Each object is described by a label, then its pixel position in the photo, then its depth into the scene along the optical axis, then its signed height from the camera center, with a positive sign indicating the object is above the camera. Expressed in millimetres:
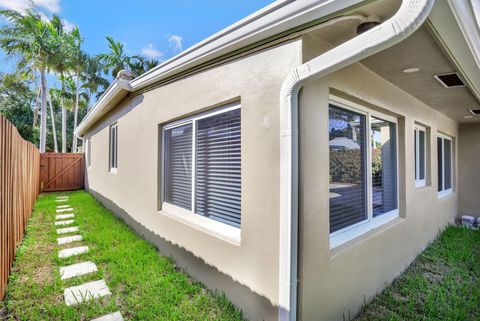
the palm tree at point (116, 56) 17859 +7952
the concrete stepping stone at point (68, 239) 4946 -1477
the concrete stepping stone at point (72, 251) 4264 -1509
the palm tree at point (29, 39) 14039 +7338
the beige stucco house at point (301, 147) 2236 +241
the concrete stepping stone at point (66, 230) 5501 -1438
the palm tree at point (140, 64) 17281 +7080
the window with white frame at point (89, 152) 11719 +700
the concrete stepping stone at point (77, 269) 3598 -1556
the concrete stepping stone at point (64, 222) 6164 -1400
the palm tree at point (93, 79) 18472 +6930
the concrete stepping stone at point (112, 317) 2674 -1633
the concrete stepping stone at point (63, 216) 6703 -1376
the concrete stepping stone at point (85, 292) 3000 -1593
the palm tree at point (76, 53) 16672 +7817
